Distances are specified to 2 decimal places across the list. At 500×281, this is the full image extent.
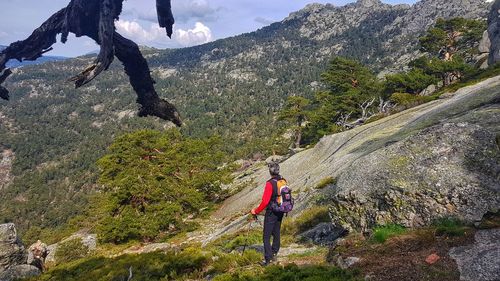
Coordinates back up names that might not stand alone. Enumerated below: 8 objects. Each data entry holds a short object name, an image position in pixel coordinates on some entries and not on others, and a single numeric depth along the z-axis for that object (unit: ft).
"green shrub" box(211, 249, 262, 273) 36.32
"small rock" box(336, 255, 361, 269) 27.78
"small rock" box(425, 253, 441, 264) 24.27
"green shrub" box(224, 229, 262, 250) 51.57
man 32.01
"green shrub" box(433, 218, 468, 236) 27.84
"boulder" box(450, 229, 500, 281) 21.95
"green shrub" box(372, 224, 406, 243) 30.83
